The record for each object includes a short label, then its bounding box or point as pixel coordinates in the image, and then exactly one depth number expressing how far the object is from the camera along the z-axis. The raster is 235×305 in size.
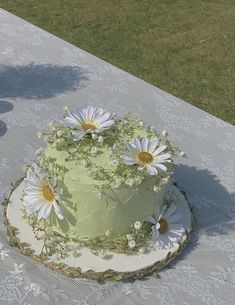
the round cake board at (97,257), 1.42
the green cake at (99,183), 1.38
